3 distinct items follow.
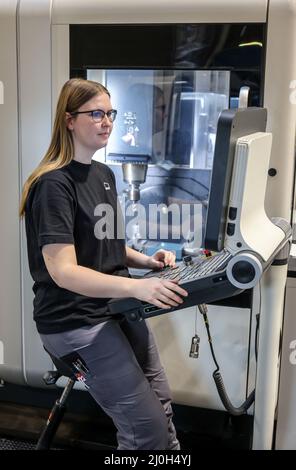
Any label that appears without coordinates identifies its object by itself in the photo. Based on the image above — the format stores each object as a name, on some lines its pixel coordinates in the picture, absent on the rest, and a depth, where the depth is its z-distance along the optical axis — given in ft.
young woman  5.04
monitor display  3.87
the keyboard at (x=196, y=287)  4.23
